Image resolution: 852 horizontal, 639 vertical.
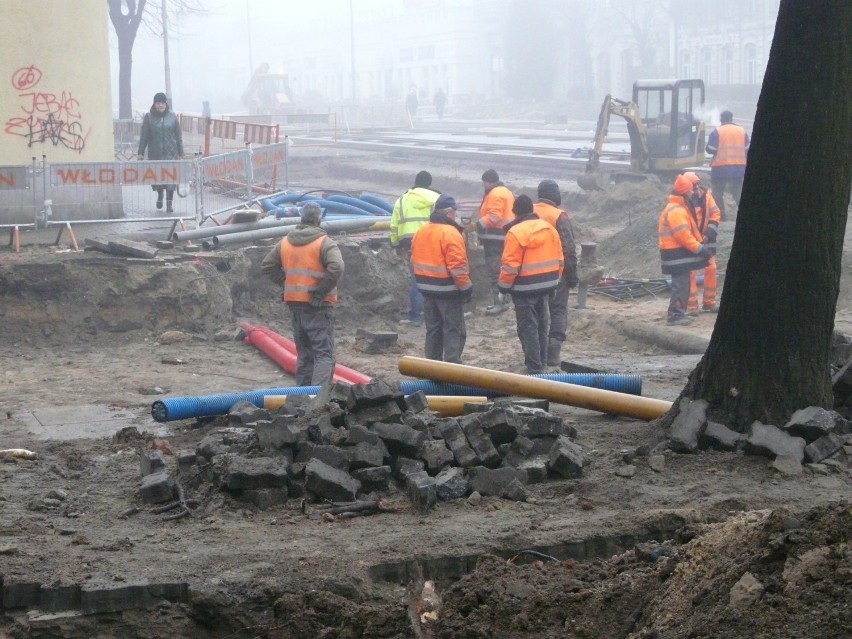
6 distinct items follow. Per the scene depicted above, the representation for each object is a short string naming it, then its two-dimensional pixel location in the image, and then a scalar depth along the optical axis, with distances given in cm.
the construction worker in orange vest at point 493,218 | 1467
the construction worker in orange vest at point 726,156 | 2069
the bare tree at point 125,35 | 3509
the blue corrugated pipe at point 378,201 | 1833
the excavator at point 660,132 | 2527
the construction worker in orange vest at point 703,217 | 1411
